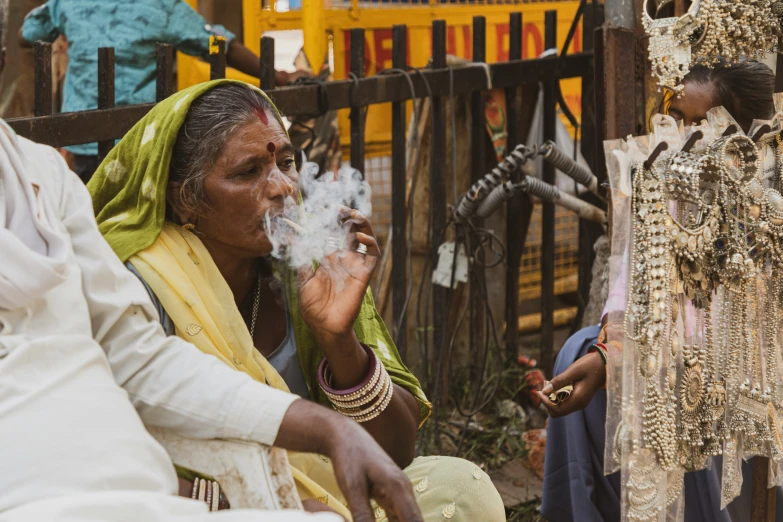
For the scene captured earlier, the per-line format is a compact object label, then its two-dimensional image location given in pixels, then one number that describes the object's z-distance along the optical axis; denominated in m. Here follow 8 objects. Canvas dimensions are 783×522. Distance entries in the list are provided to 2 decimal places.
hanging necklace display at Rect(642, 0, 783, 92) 3.07
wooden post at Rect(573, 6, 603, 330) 5.52
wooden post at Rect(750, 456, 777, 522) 3.45
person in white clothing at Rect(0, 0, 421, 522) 1.98
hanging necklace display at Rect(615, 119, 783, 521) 2.99
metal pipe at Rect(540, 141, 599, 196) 4.80
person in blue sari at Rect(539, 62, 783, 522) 3.30
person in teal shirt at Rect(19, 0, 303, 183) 5.38
